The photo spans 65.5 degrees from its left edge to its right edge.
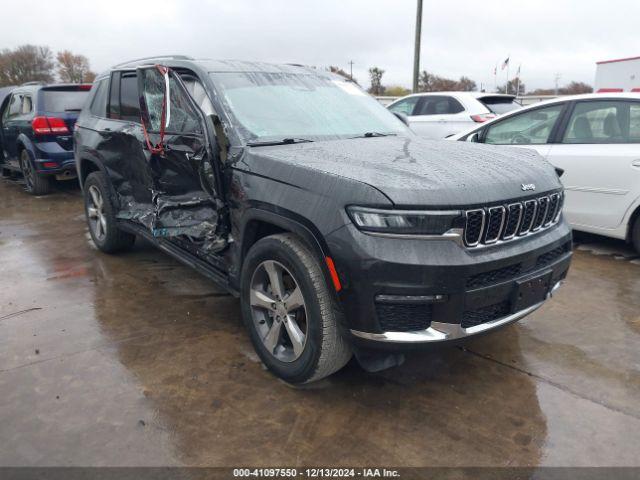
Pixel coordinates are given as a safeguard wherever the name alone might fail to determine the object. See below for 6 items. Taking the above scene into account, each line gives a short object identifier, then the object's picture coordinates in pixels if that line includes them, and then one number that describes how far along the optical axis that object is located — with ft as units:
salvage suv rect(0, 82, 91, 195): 26.40
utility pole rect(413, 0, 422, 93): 55.77
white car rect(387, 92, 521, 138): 30.68
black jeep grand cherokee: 7.61
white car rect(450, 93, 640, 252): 15.66
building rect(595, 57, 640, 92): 73.05
